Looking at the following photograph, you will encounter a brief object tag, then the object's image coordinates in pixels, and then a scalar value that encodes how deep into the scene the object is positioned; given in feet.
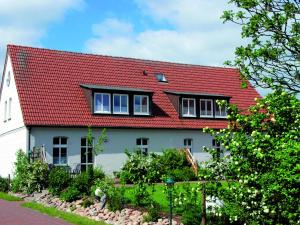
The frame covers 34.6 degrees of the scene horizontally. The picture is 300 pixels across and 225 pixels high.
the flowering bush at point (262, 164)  24.41
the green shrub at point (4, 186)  83.51
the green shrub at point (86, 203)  53.87
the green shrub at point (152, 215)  41.91
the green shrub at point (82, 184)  61.21
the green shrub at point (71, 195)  58.80
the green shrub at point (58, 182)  66.33
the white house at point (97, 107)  94.43
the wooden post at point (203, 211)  35.81
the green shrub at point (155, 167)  52.70
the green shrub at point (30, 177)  75.31
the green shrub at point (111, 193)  48.65
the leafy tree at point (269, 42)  47.21
